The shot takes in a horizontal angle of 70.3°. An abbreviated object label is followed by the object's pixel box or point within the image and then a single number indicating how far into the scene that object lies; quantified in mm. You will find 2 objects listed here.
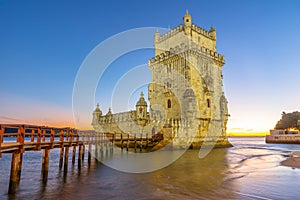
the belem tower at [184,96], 35031
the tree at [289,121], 81869
